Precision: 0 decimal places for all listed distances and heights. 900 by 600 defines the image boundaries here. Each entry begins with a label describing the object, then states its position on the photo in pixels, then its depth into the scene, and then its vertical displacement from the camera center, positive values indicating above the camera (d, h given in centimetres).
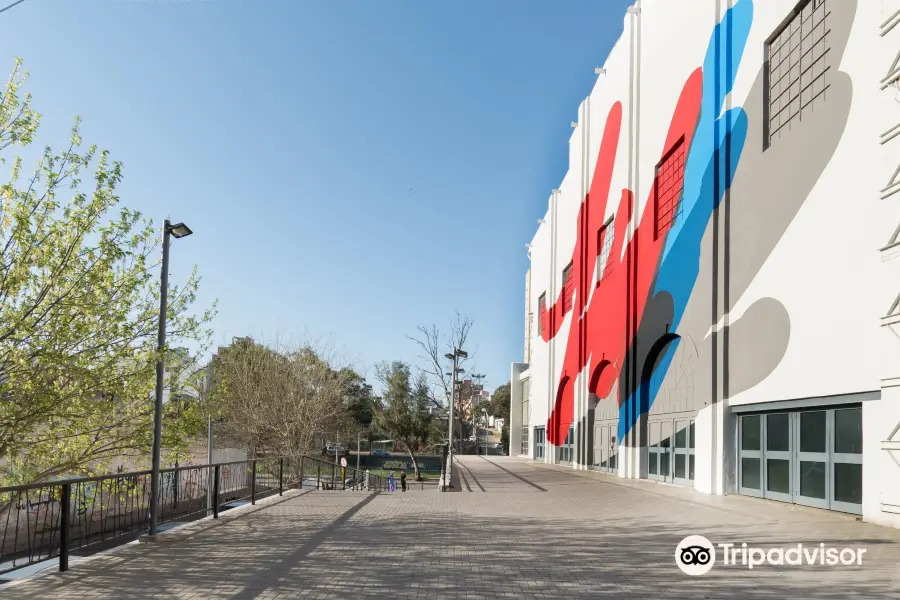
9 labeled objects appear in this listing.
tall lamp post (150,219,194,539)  1058 +19
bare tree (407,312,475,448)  3534 +56
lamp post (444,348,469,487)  2618 +93
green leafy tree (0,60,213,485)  927 +60
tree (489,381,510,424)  9138 -207
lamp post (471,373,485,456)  7028 -25
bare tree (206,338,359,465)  3703 -99
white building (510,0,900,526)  1219 +301
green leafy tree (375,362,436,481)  5922 -228
